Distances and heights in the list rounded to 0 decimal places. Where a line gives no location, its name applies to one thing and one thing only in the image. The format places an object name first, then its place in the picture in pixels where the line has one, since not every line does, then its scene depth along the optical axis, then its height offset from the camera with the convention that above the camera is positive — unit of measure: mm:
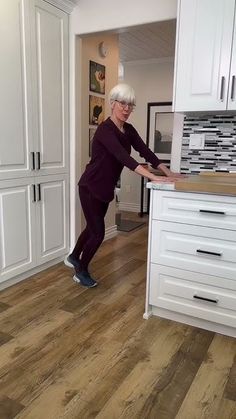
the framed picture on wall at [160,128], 4961 +270
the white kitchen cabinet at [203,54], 1922 +566
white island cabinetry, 1758 -628
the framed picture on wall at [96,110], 3275 +355
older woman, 2119 -159
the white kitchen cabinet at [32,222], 2342 -631
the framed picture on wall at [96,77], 3213 +675
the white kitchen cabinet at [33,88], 2203 +402
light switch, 2340 +39
